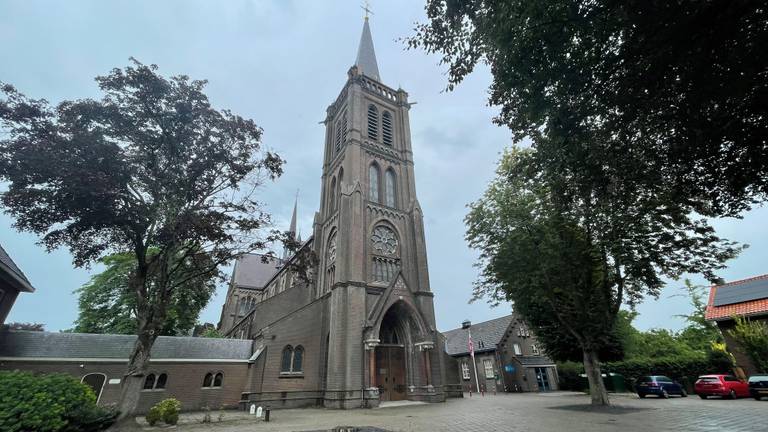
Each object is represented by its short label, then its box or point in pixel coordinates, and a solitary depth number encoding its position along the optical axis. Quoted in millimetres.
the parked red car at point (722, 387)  18639
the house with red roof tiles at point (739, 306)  21469
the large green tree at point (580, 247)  13133
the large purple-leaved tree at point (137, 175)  10227
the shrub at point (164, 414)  14195
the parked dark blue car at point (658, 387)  21562
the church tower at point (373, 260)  20969
